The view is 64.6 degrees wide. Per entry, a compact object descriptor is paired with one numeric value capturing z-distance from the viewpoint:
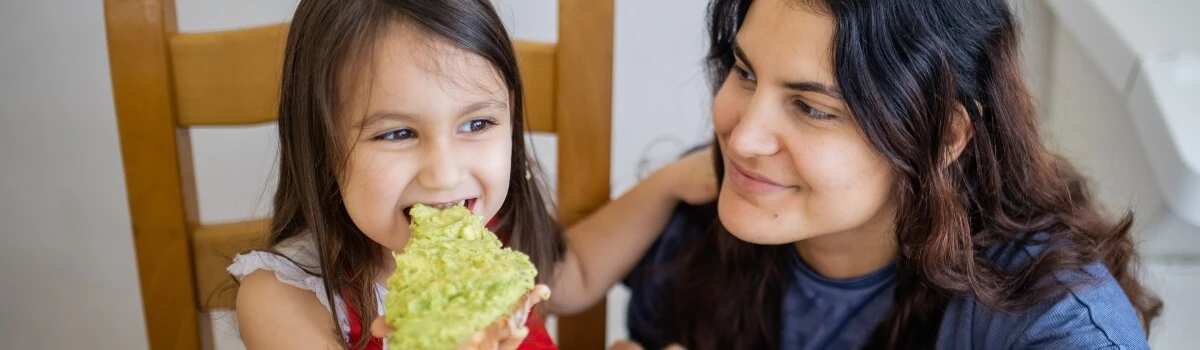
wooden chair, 0.98
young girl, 0.88
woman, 0.96
